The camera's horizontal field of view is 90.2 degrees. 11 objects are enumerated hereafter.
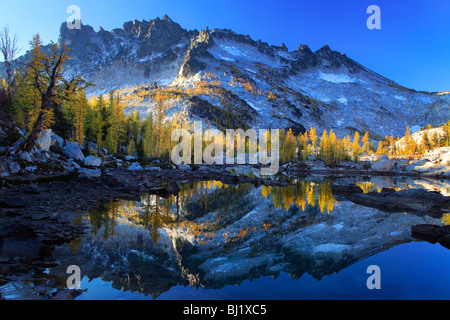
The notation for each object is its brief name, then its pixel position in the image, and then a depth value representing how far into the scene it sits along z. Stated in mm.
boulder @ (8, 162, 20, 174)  20572
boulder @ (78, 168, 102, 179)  27547
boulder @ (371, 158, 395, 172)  92312
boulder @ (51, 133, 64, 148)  34538
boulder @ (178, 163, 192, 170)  58275
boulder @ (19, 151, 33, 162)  22719
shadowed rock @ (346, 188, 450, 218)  21297
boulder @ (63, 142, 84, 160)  33469
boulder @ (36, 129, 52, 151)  27562
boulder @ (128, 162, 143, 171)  43875
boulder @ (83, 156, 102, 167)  34531
